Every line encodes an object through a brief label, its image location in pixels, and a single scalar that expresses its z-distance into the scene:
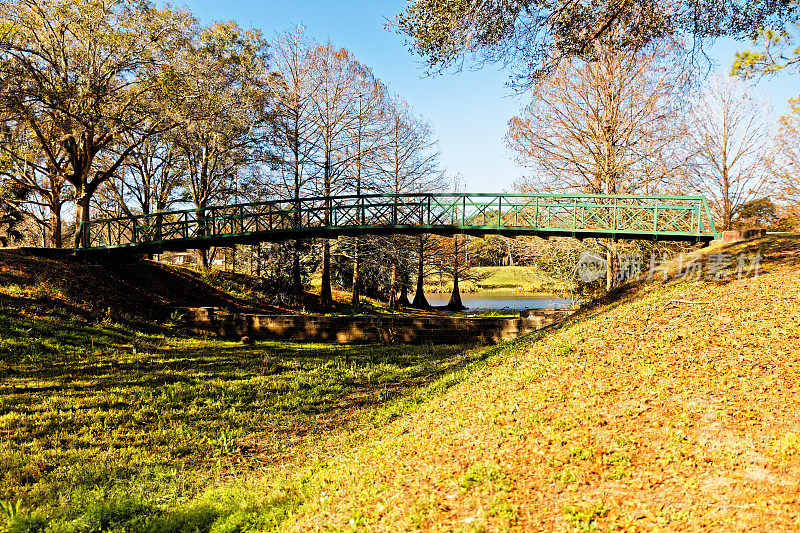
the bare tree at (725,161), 20.78
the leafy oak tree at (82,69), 13.52
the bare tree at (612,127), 14.66
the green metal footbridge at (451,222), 13.09
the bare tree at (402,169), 23.73
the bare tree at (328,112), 20.09
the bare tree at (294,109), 20.02
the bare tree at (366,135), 21.30
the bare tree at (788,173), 19.58
